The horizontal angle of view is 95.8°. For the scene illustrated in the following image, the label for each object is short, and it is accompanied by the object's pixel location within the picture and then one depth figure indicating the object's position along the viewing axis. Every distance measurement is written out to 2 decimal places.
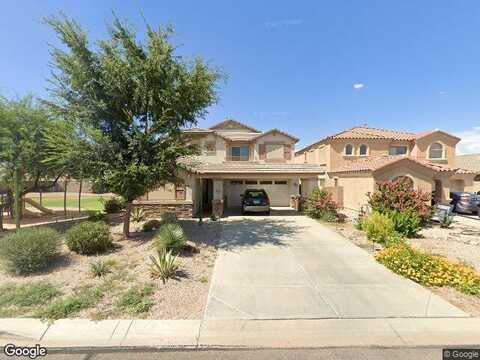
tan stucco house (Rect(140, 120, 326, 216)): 13.48
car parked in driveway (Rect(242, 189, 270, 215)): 14.19
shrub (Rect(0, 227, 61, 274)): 5.40
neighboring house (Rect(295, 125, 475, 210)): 18.36
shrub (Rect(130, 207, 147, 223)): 11.75
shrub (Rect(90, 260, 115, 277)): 5.44
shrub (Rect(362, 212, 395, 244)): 8.37
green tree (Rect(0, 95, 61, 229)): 9.16
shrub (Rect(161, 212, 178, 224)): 9.87
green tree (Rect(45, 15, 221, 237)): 7.43
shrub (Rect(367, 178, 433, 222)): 10.39
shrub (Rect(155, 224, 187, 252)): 6.57
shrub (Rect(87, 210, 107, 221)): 11.16
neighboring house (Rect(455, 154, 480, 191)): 24.49
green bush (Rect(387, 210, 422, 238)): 9.46
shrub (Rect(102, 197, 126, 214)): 15.03
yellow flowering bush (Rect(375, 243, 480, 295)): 5.10
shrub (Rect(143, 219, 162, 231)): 9.75
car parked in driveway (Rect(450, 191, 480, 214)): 15.08
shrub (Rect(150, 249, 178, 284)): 5.25
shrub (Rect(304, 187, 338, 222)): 12.53
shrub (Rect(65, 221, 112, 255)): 6.64
